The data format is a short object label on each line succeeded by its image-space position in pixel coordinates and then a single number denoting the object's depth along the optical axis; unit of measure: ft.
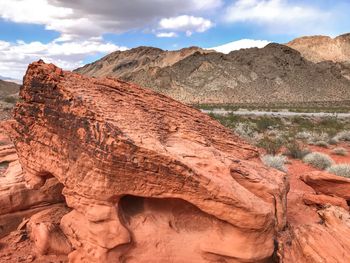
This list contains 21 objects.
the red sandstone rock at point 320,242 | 16.98
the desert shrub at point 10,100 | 141.77
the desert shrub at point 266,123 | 84.03
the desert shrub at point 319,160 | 46.47
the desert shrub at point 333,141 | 67.04
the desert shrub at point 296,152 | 52.61
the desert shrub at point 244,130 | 68.28
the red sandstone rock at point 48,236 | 18.99
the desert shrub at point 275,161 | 40.19
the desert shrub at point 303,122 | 88.87
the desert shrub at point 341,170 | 39.78
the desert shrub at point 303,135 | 71.10
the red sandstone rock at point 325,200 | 23.77
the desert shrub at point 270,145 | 55.01
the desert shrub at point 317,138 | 67.26
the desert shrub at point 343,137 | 71.00
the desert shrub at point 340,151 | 57.21
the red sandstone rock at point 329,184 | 24.79
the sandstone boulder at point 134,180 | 16.31
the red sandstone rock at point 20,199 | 21.34
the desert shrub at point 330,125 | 83.43
